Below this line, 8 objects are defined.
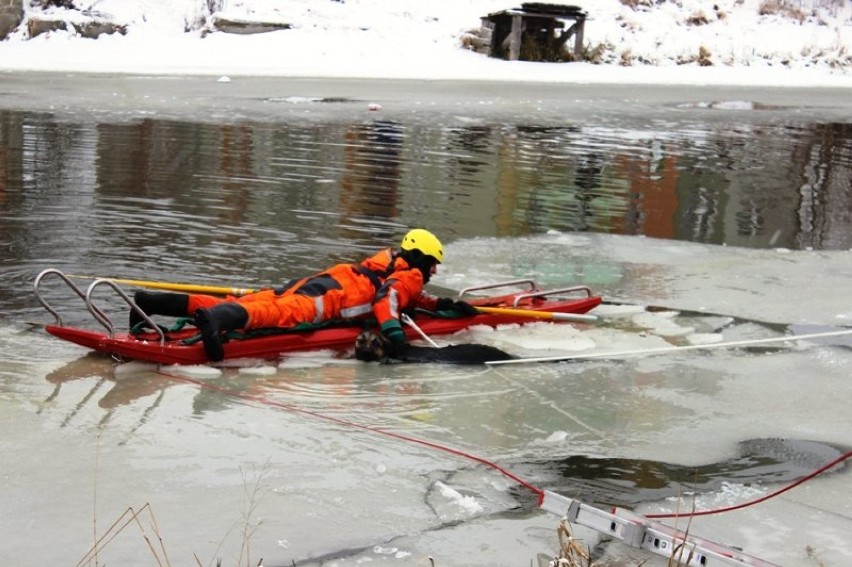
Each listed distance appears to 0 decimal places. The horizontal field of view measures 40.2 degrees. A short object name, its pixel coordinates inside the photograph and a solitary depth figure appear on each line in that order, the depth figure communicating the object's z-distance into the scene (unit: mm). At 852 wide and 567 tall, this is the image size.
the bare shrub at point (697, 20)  32997
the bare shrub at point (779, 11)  34125
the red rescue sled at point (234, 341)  6152
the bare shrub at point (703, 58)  29875
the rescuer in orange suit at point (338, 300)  6312
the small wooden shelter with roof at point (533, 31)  26938
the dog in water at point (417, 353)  6531
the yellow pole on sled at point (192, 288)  6992
